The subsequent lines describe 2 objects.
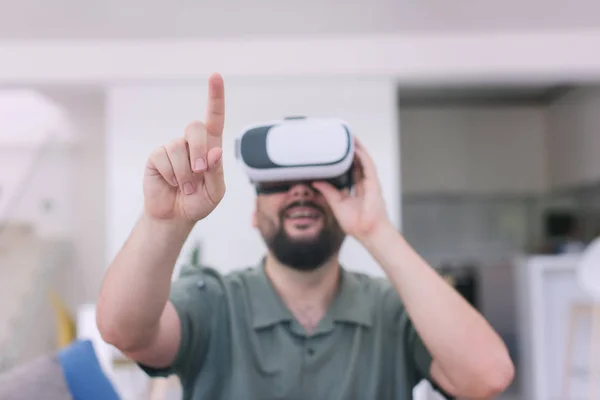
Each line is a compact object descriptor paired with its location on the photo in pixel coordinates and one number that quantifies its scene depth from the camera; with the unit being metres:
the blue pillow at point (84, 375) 0.67
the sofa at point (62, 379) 0.63
